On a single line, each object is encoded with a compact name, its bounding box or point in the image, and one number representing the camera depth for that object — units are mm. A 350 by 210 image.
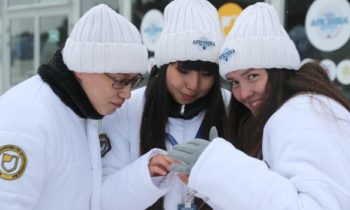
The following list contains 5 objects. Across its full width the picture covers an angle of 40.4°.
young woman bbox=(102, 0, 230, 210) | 2053
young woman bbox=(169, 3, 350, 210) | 1319
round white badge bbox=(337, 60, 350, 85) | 4410
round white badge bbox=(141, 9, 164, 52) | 5957
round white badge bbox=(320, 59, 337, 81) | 4484
